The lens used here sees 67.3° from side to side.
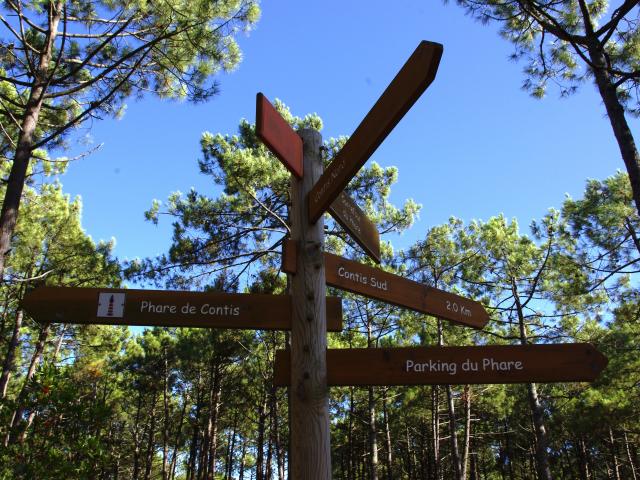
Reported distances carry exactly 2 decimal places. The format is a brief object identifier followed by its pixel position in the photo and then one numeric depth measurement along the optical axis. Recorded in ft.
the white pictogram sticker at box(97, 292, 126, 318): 9.56
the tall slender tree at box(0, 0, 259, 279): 19.35
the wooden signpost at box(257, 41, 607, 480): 8.46
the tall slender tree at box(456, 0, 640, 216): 17.79
